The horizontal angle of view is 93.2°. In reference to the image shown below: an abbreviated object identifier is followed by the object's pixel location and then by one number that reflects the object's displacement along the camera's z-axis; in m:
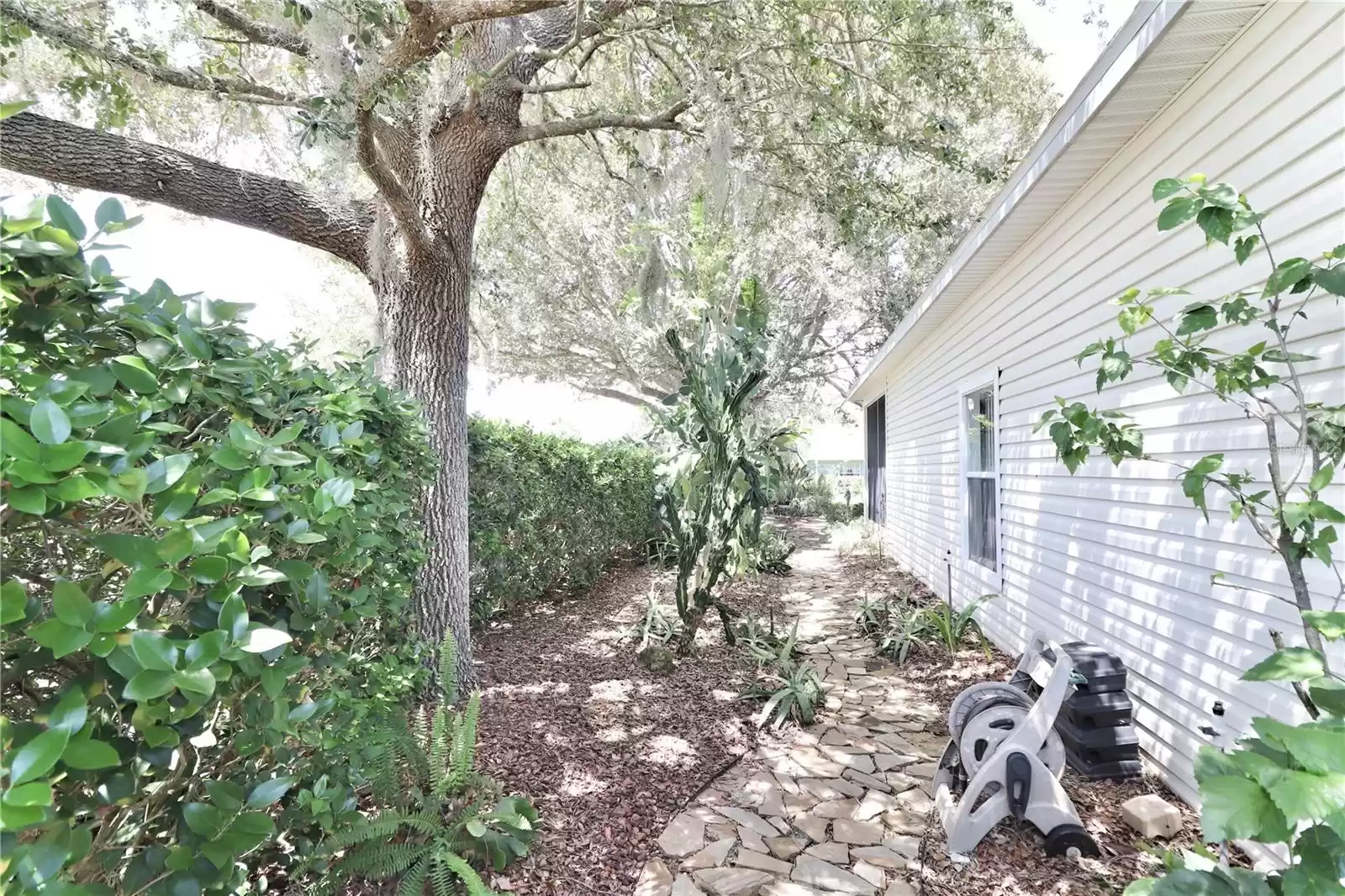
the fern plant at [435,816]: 2.05
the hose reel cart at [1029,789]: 2.49
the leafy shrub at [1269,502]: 0.99
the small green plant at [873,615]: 5.86
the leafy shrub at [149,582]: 0.84
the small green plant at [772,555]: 8.63
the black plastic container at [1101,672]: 2.97
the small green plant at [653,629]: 5.11
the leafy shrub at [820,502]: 16.20
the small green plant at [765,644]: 4.79
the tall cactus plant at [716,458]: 4.91
